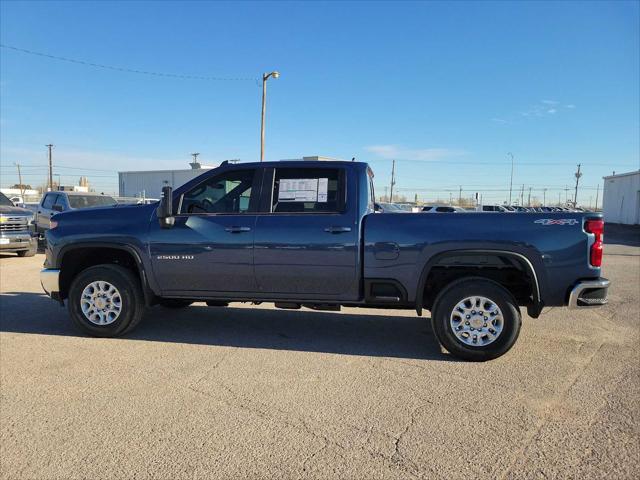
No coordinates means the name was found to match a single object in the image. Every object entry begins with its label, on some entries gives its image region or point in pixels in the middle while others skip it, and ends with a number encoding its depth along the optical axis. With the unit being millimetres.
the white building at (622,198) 35594
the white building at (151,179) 37406
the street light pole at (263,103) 23589
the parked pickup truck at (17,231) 12086
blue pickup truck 4543
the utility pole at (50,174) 60662
